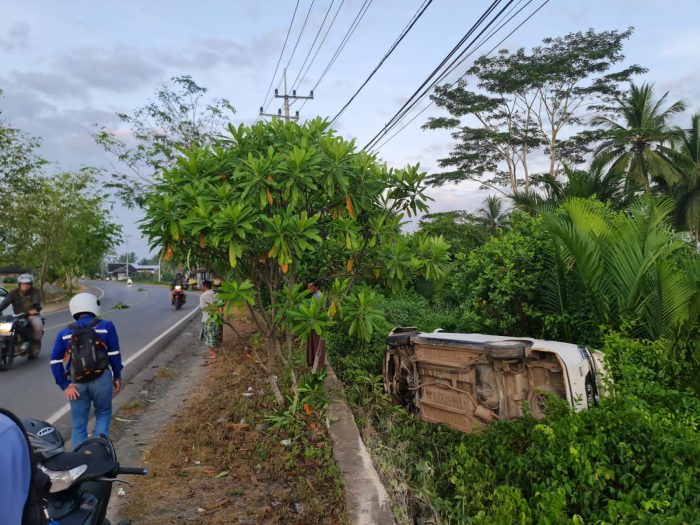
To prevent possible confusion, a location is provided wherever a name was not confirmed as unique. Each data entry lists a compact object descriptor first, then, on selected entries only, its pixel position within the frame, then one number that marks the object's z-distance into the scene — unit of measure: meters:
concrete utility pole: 23.70
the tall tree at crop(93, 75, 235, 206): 19.64
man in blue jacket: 4.23
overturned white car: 4.38
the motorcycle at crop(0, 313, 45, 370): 8.93
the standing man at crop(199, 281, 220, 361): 9.55
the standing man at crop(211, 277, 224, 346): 10.50
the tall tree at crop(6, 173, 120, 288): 28.61
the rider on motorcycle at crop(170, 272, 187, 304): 22.31
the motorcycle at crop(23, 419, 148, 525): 2.29
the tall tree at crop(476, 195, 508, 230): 28.76
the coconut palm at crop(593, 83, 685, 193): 26.36
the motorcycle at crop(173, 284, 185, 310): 22.12
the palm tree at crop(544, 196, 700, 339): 5.05
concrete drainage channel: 3.58
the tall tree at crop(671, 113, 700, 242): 28.00
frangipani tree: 4.82
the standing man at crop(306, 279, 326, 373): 6.14
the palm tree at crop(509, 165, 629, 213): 8.75
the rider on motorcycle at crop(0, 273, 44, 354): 9.15
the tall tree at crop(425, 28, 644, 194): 27.65
